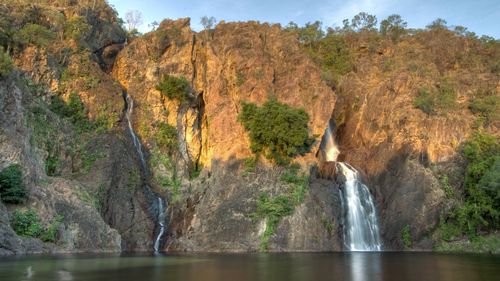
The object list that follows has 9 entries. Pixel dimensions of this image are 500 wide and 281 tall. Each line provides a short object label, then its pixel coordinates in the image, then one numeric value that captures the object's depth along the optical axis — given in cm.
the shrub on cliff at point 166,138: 4931
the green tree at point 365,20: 7388
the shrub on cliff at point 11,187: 3106
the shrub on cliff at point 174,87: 5100
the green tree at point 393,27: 7131
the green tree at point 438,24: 7250
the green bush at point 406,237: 4281
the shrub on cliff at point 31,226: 3058
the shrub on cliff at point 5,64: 3506
